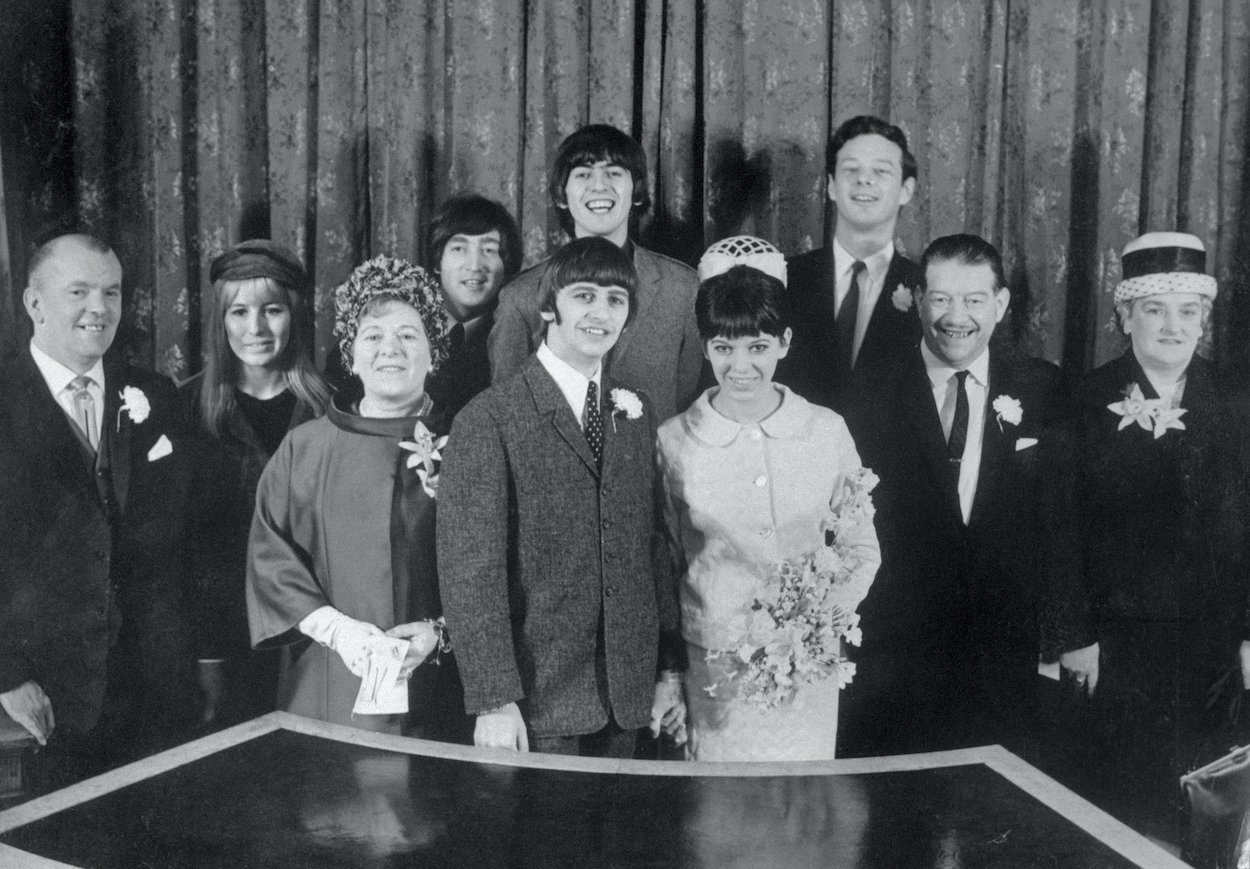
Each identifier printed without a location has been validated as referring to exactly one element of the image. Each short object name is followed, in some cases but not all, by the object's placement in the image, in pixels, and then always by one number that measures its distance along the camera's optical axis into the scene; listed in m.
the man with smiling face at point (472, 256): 3.00
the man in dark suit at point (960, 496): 2.92
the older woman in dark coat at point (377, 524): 2.81
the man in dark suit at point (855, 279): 2.92
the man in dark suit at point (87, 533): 2.89
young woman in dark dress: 3.00
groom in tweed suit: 2.47
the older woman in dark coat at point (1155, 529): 2.91
